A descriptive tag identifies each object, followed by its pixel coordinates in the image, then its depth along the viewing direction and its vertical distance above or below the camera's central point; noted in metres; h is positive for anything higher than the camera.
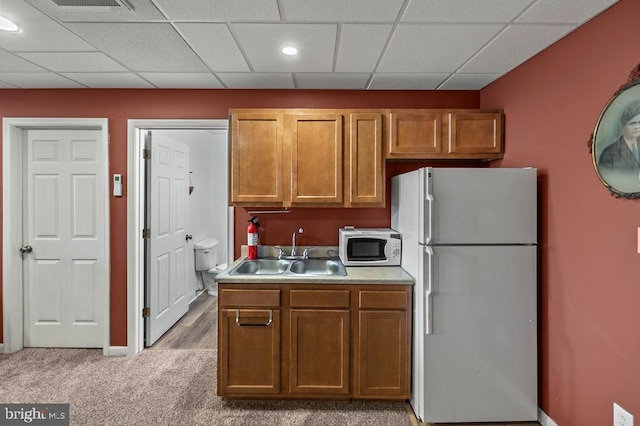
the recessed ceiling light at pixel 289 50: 2.12 +1.06
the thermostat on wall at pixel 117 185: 2.89 +0.23
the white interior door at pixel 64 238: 3.00 -0.25
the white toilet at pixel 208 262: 4.30 -0.68
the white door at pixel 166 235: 3.06 -0.25
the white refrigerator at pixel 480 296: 2.03 -0.52
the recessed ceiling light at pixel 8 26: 1.80 +1.05
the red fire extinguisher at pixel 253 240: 2.84 -0.25
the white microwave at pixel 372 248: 2.54 -0.28
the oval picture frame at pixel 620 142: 1.48 +0.34
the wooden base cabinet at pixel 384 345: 2.20 -0.89
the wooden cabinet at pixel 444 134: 2.55 +0.61
